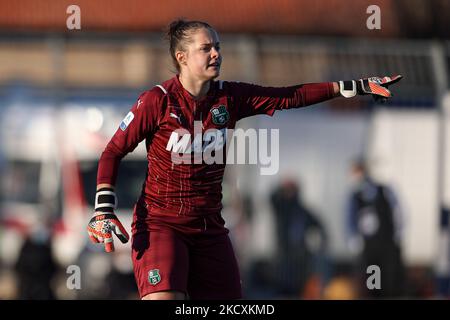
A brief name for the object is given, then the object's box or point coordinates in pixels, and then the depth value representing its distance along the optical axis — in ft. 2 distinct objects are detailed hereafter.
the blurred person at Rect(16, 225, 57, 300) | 44.98
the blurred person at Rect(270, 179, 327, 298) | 44.50
